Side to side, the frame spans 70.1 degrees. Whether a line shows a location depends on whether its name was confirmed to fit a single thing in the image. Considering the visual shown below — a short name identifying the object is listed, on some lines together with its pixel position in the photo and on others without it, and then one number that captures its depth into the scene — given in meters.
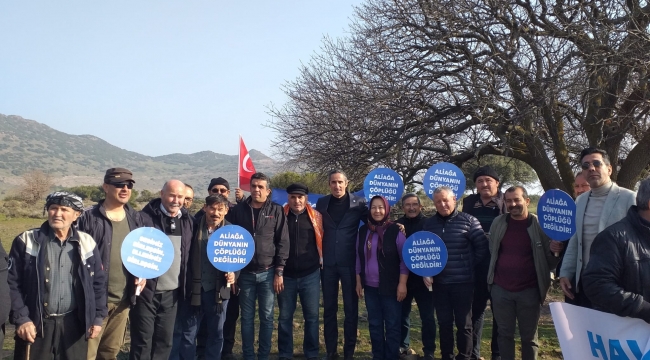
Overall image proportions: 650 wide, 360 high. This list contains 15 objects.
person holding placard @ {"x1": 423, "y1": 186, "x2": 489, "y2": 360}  4.64
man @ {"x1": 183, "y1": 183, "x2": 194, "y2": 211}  5.80
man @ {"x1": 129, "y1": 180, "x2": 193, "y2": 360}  4.26
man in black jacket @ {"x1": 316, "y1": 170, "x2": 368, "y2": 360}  5.17
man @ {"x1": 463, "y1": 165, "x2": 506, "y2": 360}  5.07
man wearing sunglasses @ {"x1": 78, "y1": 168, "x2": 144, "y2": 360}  4.00
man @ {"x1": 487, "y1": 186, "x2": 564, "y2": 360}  4.20
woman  4.86
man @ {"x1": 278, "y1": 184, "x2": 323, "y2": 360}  5.10
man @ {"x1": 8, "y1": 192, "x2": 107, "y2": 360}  3.42
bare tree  7.70
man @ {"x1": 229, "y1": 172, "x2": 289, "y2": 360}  4.94
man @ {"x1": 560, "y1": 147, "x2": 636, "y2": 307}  3.73
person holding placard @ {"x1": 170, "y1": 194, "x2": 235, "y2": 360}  4.65
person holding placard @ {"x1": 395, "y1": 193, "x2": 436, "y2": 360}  5.05
